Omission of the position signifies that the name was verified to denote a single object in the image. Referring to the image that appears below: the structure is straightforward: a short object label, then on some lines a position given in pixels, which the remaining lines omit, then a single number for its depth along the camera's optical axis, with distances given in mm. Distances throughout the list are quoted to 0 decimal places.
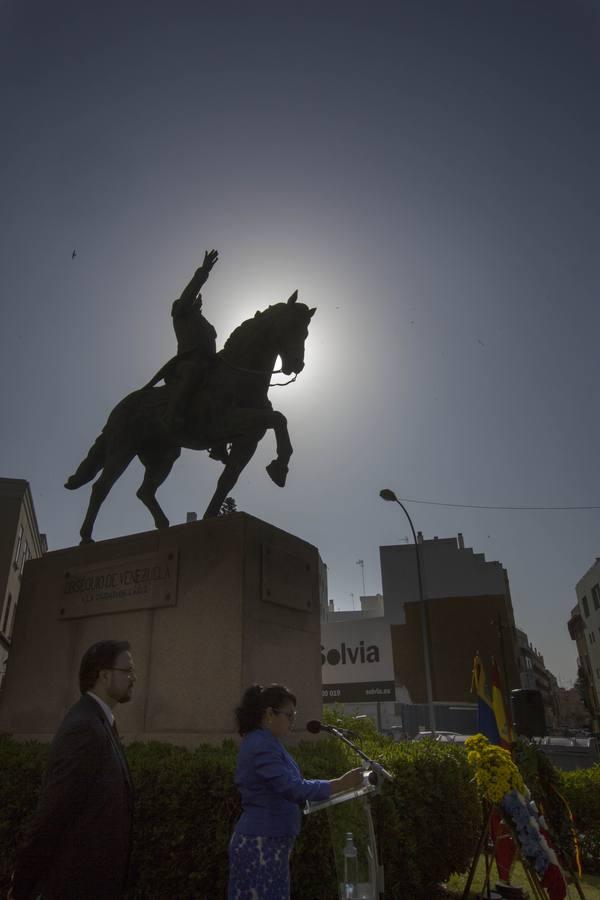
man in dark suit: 2352
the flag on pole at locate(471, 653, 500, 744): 5652
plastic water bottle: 3227
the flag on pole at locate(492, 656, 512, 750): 5500
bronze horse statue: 6938
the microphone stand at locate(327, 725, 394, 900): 3104
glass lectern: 3143
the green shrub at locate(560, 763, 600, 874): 7581
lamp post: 20625
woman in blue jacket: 3064
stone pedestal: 5316
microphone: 3301
